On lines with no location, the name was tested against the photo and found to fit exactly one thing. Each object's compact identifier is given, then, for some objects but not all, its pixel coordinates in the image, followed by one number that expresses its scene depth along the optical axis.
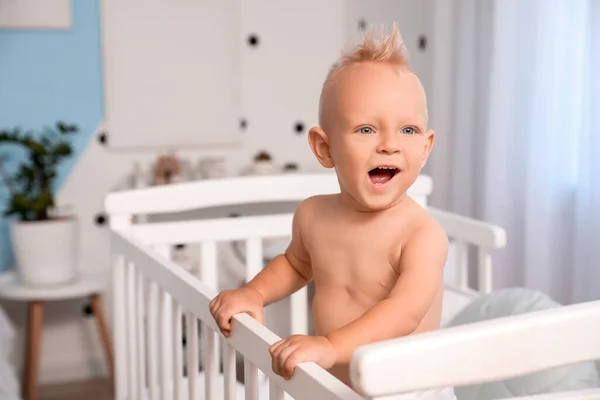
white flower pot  2.54
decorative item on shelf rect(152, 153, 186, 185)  2.79
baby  0.92
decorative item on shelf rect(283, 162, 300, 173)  3.01
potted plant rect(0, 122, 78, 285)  2.55
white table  2.51
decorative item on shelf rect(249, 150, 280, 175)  2.88
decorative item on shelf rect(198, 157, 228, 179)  2.81
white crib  0.66
